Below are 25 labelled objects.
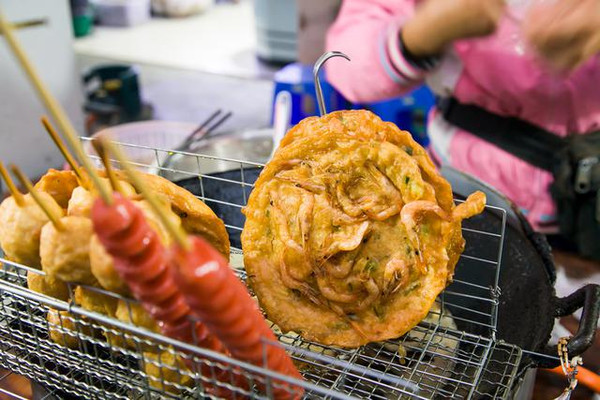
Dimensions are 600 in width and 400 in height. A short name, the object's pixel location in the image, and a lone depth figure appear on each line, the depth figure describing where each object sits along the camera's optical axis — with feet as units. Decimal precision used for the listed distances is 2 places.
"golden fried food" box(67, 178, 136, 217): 1.28
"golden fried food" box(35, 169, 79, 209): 1.37
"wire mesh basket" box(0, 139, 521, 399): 1.20
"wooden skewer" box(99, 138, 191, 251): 0.99
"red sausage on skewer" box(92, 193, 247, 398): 1.03
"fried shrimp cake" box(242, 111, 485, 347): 1.37
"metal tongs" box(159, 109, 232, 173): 2.43
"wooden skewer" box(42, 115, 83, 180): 1.18
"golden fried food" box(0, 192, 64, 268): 1.30
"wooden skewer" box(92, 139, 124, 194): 1.16
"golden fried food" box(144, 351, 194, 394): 1.23
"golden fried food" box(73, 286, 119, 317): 1.28
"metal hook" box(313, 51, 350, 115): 1.46
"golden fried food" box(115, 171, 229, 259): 1.35
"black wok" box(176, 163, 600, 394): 1.41
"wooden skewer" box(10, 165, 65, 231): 1.17
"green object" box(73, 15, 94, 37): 6.93
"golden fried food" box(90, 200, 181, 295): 1.18
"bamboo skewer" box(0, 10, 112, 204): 0.95
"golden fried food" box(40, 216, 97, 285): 1.24
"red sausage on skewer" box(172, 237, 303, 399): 1.02
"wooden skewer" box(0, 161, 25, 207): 1.22
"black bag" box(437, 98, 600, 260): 2.10
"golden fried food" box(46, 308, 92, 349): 1.34
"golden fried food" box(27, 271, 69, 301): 1.33
